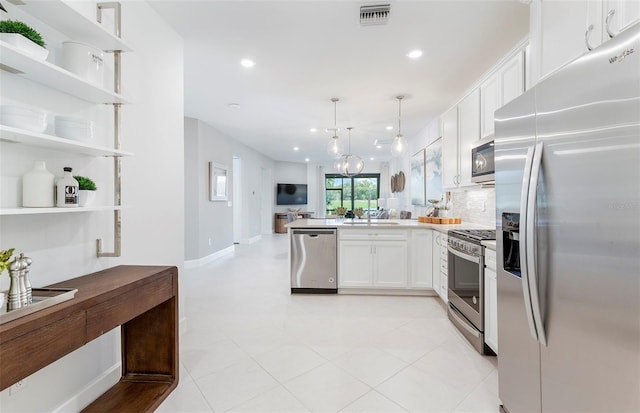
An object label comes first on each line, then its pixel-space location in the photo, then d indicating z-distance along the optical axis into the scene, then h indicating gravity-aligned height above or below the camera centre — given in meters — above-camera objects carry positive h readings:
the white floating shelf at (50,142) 1.21 +0.29
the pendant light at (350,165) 5.46 +0.72
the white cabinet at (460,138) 3.25 +0.78
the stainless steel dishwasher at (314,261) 3.90 -0.73
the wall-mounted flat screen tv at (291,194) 10.98 +0.39
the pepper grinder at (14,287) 1.21 -0.33
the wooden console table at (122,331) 1.08 -0.55
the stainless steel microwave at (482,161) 2.73 +0.42
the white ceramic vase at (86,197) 1.59 +0.04
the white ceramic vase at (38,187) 1.38 +0.08
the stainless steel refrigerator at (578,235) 0.91 -0.11
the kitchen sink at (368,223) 4.17 -0.26
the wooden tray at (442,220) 3.88 -0.21
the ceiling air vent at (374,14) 2.22 +1.43
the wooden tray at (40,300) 1.11 -0.39
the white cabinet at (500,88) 2.50 +1.05
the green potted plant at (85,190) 1.60 +0.08
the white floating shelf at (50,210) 1.19 -0.02
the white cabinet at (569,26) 1.16 +0.81
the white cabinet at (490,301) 2.18 -0.72
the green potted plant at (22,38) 1.22 +0.69
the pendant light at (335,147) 4.62 +0.89
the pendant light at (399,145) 4.19 +0.83
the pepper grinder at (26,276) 1.25 -0.30
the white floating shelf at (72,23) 1.42 +0.94
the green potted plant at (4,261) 1.13 -0.21
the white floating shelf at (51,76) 1.23 +0.61
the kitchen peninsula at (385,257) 3.78 -0.67
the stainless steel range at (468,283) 2.38 -0.69
